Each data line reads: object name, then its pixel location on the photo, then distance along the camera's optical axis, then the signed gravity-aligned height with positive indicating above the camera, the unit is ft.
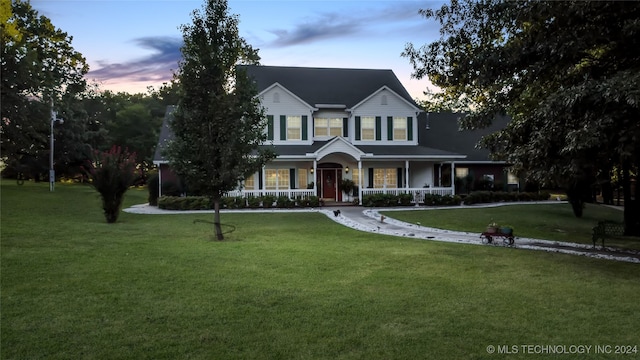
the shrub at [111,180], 53.11 +1.30
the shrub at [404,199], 80.38 -2.12
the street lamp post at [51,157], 95.68 +7.91
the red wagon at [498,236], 39.14 -4.54
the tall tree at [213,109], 40.42 +7.61
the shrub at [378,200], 79.10 -2.24
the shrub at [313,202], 77.77 -2.42
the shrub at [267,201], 77.51 -2.15
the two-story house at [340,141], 82.99 +9.47
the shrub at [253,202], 76.43 -2.27
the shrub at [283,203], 77.30 -2.55
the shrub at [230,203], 76.28 -2.40
